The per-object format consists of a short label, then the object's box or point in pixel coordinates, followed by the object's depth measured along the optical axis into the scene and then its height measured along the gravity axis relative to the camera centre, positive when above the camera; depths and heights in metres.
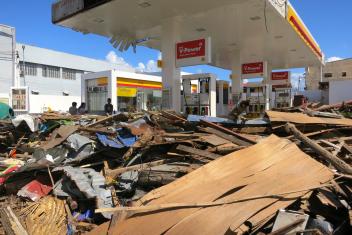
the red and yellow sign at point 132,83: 22.05 +1.23
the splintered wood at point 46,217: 4.02 -1.48
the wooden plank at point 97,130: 6.31 -0.58
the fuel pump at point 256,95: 20.41 +0.34
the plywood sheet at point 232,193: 3.13 -0.96
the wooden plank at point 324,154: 3.93 -0.67
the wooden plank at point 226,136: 4.91 -0.55
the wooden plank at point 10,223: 3.76 -1.43
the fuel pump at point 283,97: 23.39 +0.23
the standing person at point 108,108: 14.20 -0.35
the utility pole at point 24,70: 39.97 +3.59
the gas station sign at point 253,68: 19.73 +1.93
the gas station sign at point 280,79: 24.67 +1.59
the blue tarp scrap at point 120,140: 5.78 -0.70
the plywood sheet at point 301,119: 5.50 -0.31
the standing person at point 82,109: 14.25 -0.37
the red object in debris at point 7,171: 5.47 -1.24
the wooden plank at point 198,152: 4.57 -0.72
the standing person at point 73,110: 13.98 -0.40
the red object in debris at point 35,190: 4.84 -1.31
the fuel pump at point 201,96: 14.56 +0.19
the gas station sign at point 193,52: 11.73 +1.75
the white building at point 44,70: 30.70 +3.73
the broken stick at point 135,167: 4.80 -0.97
